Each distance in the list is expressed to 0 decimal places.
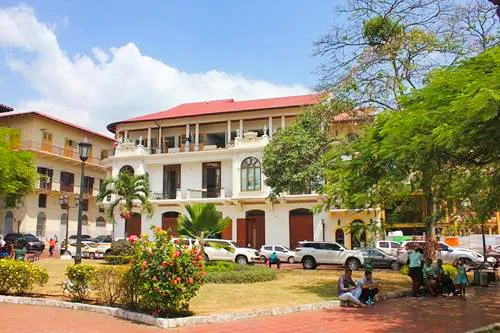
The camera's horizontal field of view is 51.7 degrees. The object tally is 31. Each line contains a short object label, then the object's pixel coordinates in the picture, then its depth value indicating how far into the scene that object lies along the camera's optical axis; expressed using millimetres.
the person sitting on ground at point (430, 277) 14156
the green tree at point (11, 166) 18641
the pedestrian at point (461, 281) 13922
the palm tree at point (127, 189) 31406
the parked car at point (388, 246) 29647
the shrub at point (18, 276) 12367
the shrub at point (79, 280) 11398
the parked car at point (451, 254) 27297
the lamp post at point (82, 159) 14609
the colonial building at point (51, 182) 43125
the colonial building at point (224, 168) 38562
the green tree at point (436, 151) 7926
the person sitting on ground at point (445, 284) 14242
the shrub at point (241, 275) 16562
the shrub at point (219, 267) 18628
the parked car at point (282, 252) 31031
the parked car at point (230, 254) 27703
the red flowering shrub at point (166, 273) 9469
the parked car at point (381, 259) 26656
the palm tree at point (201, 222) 20422
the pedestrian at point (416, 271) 14300
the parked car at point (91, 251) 32594
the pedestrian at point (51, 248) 35875
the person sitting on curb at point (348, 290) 11914
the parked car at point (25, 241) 36312
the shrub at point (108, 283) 10773
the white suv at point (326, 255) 26875
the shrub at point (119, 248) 25519
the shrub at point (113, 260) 22781
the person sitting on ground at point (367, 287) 12305
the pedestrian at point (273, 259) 26473
